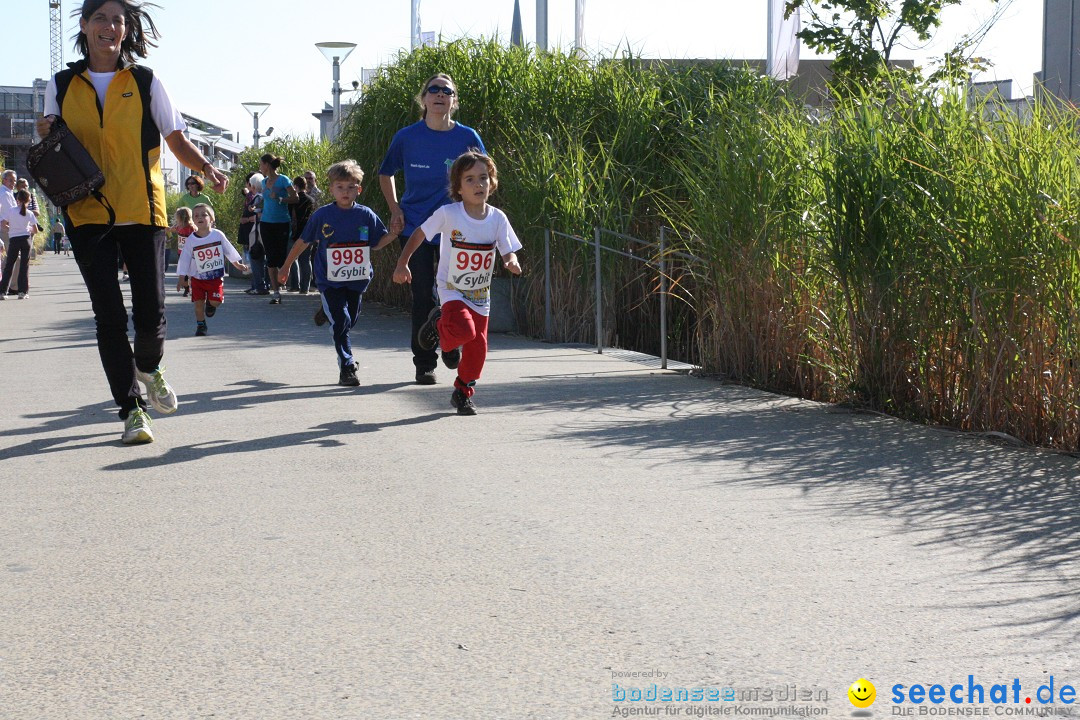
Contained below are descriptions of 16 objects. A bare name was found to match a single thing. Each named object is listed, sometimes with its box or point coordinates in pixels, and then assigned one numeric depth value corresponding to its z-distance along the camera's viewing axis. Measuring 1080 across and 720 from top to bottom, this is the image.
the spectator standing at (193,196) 14.75
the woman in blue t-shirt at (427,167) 8.95
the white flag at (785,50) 16.80
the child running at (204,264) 13.29
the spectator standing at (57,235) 55.89
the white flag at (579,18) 27.14
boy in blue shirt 9.17
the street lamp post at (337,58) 30.12
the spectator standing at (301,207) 18.41
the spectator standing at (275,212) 18.28
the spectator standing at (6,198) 19.33
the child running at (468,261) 7.57
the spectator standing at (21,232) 19.31
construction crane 111.49
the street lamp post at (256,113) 46.66
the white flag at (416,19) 36.03
